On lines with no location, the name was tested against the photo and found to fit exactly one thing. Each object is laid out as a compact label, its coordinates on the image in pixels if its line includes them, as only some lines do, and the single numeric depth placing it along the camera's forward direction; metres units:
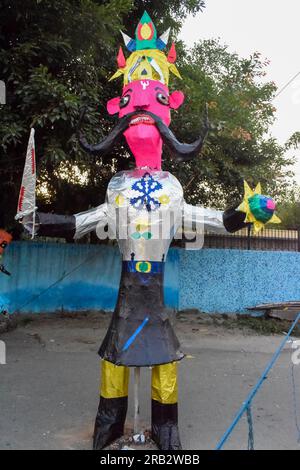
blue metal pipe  2.73
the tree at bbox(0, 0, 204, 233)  5.69
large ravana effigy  3.29
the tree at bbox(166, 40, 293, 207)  7.72
